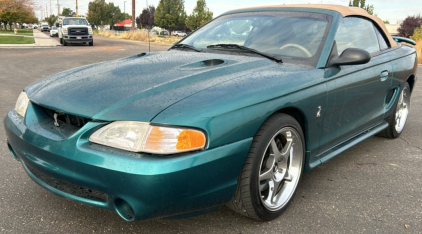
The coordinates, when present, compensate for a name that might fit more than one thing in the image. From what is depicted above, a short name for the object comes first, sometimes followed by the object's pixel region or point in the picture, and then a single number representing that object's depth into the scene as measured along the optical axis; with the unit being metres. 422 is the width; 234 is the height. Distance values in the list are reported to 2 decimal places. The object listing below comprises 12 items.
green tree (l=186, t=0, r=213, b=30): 46.66
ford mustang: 1.83
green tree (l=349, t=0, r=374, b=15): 37.94
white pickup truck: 21.02
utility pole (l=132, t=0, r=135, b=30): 32.62
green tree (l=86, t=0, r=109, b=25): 66.50
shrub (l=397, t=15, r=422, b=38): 42.22
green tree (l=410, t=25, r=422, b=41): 17.72
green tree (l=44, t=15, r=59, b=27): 117.36
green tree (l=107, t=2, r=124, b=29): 71.22
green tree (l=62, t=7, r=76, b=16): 106.19
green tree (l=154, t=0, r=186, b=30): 56.72
